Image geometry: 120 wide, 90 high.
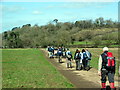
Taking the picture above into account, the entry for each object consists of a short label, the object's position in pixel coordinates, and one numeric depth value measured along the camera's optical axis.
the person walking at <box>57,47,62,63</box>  28.79
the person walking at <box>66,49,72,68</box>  21.95
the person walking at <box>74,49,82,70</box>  20.20
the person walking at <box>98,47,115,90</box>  10.11
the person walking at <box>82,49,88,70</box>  20.09
